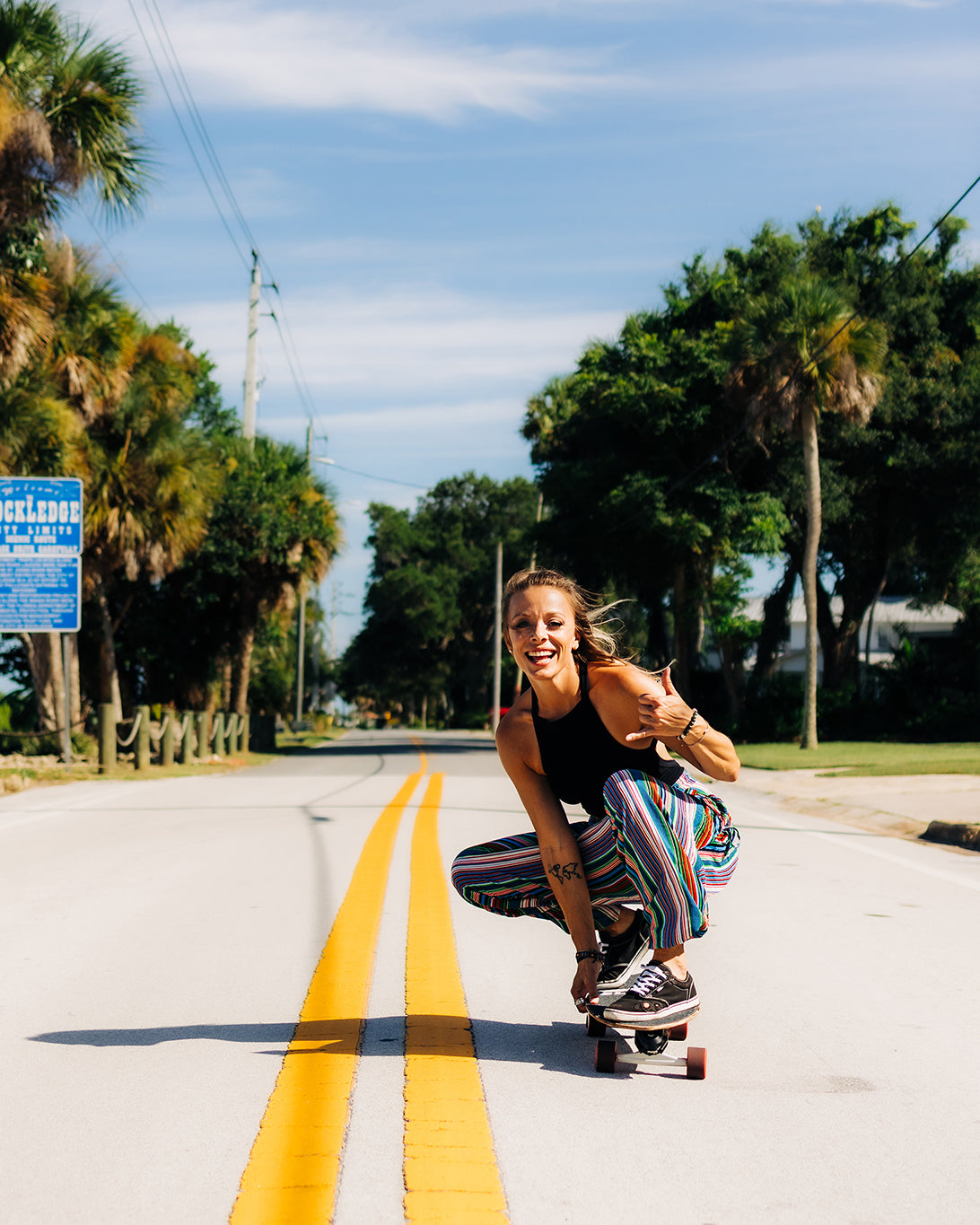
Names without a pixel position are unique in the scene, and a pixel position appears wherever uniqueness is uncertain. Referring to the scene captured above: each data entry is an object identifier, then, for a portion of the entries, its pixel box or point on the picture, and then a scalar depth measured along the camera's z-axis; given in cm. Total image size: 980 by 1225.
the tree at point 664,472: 3155
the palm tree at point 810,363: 2670
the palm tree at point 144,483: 2223
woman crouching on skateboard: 388
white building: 6105
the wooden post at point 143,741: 1984
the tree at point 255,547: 2934
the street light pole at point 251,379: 3309
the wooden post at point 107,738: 1888
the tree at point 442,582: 6481
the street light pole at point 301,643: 5111
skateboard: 386
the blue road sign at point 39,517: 1791
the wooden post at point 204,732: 2506
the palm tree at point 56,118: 1703
